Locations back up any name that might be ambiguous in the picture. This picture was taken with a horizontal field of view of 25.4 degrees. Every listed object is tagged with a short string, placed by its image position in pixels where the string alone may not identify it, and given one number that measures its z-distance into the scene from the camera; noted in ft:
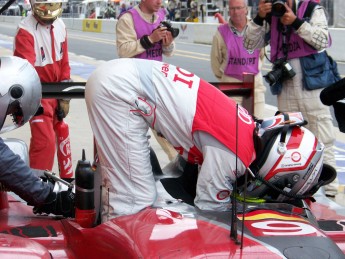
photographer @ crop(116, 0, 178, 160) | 20.98
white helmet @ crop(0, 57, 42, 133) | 12.31
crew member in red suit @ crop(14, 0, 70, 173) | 19.20
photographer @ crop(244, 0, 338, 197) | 18.19
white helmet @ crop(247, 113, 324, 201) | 11.52
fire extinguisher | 20.11
